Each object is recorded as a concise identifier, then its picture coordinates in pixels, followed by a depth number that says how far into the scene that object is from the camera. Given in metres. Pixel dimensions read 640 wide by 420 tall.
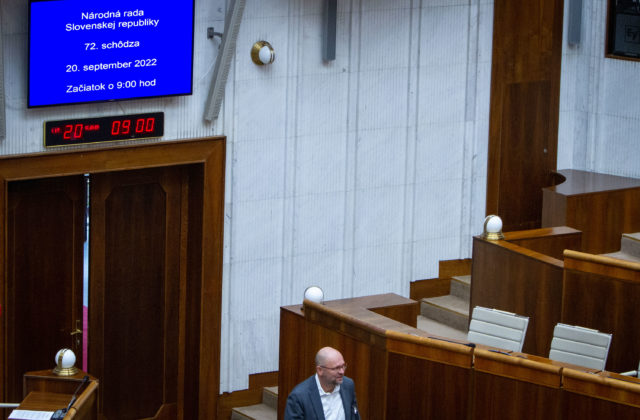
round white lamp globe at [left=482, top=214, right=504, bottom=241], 15.08
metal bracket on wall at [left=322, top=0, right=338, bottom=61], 15.36
